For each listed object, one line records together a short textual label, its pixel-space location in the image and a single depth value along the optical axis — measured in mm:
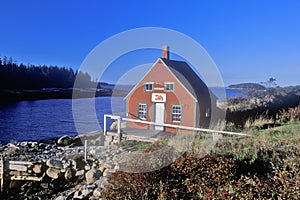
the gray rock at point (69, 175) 8000
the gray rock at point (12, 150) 12287
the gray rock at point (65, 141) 15528
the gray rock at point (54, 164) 8398
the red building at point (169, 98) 11578
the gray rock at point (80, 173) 7918
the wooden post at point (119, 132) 11150
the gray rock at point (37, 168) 8344
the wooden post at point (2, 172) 7914
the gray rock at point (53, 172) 8125
